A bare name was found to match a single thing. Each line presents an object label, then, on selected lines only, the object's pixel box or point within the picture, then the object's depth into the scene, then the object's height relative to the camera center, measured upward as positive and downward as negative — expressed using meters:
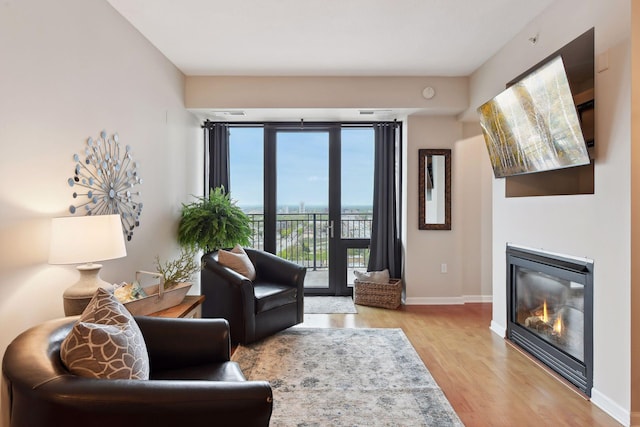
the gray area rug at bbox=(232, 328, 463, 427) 2.09 -1.17
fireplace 2.37 -0.76
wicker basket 4.32 -0.99
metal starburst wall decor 2.32 +0.22
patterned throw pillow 1.29 -0.50
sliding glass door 4.78 +0.35
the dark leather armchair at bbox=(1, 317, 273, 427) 1.14 -0.60
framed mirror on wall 4.49 +0.28
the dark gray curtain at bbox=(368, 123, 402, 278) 4.66 +0.09
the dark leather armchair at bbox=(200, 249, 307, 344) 3.07 -0.76
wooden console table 2.47 -0.69
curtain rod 4.74 +1.15
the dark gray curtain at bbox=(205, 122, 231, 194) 4.59 +0.73
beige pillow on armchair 3.39 -0.48
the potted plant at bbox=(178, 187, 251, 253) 3.84 -0.14
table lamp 1.87 -0.19
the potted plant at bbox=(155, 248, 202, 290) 2.83 -0.52
